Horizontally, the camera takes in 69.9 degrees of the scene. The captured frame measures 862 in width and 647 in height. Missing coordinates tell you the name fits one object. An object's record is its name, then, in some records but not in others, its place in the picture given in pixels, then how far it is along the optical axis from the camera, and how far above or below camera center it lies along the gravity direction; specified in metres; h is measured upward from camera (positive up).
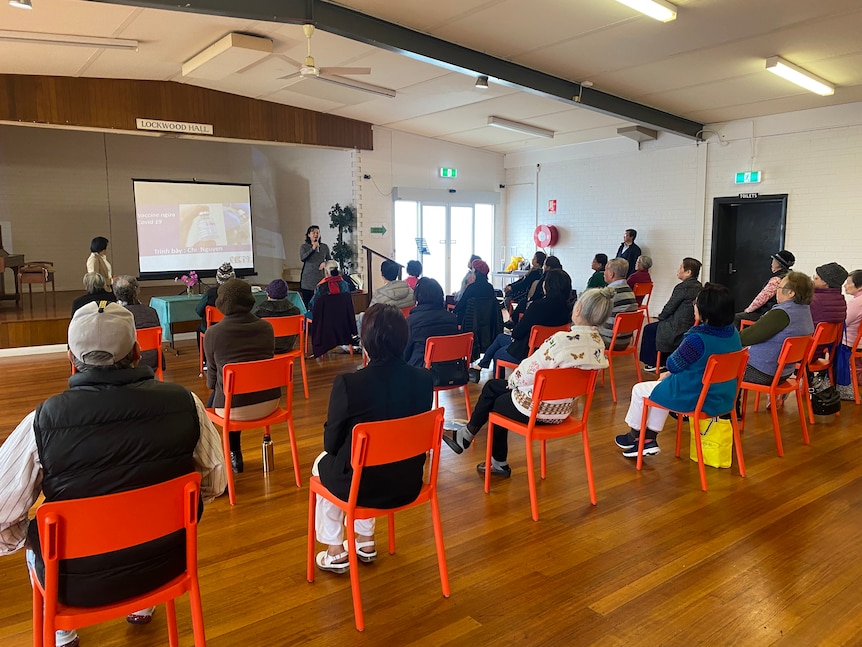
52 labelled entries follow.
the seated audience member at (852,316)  5.01 -0.64
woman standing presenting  8.28 -0.23
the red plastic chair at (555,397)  2.97 -0.79
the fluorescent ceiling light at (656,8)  4.62 +1.74
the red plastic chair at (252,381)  3.10 -0.70
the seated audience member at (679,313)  4.76 -0.58
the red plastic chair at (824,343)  4.37 -0.79
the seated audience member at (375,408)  2.26 -0.62
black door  8.82 -0.06
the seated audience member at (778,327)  4.05 -0.60
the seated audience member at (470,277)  5.85 -0.35
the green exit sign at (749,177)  8.71 +0.85
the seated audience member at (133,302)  4.50 -0.42
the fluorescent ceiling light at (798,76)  6.07 +1.66
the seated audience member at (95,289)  4.69 -0.33
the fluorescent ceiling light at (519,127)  9.28 +1.75
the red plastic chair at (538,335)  4.67 -0.72
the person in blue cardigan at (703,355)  3.45 -0.65
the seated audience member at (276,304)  5.24 -0.51
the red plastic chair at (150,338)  4.16 -0.63
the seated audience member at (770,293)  5.54 -0.50
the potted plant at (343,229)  10.02 +0.22
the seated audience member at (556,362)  3.10 -0.62
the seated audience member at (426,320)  4.23 -0.54
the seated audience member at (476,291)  5.40 -0.44
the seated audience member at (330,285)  6.33 -0.44
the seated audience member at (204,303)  5.64 -0.53
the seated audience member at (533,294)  5.68 -0.50
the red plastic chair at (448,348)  3.99 -0.70
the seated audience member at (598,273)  7.24 -0.40
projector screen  9.29 +0.27
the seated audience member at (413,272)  6.07 -0.30
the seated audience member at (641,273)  7.75 -0.43
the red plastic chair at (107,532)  1.52 -0.74
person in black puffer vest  1.61 -0.54
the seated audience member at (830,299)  4.72 -0.48
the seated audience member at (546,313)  4.79 -0.56
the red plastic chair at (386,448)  2.13 -0.73
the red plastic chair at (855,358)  4.98 -1.00
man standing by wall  9.80 -0.16
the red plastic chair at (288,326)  4.80 -0.65
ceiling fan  5.16 +1.56
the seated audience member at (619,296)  5.32 -0.50
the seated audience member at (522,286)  6.46 -0.49
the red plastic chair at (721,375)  3.31 -0.75
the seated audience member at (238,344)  3.27 -0.54
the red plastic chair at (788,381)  3.89 -0.94
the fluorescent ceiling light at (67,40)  5.61 +1.93
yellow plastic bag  3.63 -1.20
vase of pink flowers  7.36 -0.44
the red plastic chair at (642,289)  7.72 -0.62
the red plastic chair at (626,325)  5.13 -0.72
